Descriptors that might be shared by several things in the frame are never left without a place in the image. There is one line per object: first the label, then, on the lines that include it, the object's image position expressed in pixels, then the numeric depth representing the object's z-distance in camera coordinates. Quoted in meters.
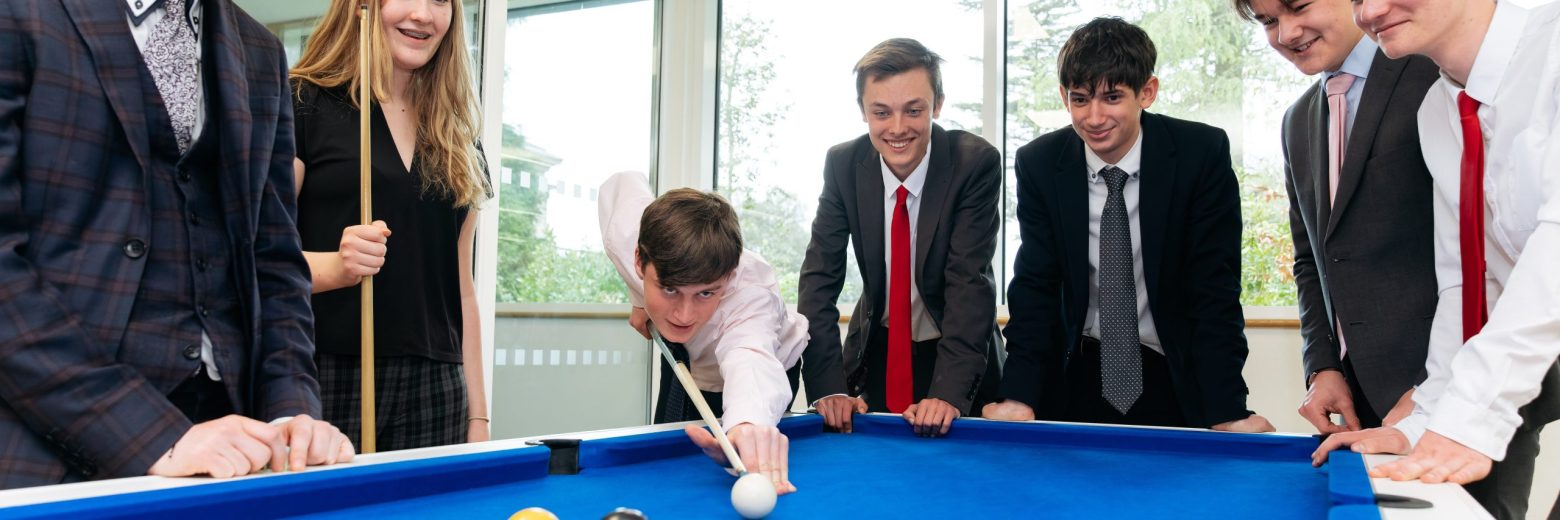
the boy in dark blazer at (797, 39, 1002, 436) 2.77
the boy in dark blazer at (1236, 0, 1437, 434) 2.06
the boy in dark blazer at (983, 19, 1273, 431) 2.58
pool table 1.17
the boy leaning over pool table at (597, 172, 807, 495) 1.83
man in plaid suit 1.21
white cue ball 1.29
